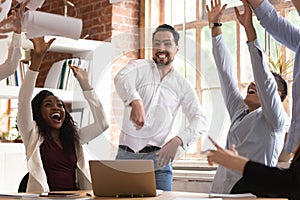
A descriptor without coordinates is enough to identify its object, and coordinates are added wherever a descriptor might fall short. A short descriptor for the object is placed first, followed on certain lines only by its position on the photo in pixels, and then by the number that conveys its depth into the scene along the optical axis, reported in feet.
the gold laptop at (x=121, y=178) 6.15
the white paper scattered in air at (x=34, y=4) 6.71
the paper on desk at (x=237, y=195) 6.21
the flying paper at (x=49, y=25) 6.33
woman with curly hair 8.36
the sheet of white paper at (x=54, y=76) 13.32
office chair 8.92
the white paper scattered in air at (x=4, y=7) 6.56
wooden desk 6.25
